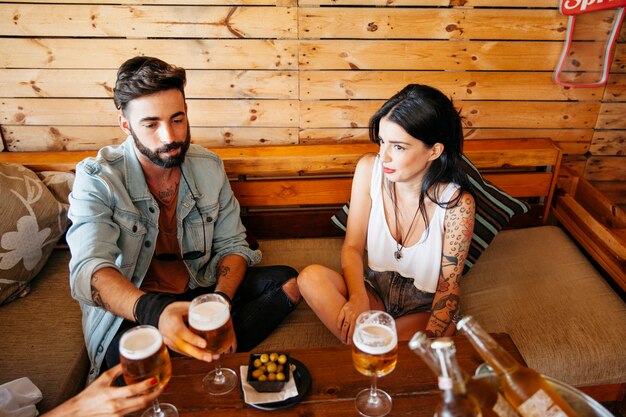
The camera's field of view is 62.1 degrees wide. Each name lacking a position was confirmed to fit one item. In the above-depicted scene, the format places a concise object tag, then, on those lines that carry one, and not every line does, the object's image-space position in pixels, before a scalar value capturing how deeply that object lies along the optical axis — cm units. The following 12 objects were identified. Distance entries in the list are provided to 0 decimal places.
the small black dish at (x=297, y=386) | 133
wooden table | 134
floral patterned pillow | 208
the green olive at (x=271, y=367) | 140
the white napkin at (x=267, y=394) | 134
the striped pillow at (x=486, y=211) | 233
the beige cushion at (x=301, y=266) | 200
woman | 186
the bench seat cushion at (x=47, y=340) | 177
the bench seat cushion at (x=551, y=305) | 191
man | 179
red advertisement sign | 238
